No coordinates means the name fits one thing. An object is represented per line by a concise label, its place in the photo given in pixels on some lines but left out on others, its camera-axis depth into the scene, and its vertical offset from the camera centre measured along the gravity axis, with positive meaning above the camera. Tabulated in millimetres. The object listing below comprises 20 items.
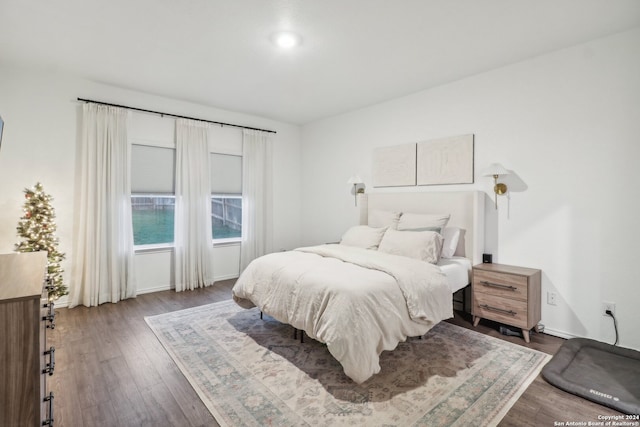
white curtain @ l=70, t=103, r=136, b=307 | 3816 -47
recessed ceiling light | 2746 +1552
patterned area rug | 1911 -1208
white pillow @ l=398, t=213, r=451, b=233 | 3578 -96
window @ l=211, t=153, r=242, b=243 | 5121 +255
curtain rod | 3866 +1366
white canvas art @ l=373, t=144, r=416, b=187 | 4230 +670
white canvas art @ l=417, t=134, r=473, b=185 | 3683 +656
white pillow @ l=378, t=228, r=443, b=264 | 3248 -336
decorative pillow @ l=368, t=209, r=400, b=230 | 4082 -70
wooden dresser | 1208 -586
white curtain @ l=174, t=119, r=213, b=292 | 4559 +20
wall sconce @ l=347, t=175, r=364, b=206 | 4742 +459
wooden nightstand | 2877 -772
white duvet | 2125 -683
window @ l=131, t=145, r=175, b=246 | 4371 +221
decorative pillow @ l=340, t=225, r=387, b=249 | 3822 -301
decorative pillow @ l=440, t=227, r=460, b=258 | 3543 -320
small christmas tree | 3240 -221
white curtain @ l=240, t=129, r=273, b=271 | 5309 +271
